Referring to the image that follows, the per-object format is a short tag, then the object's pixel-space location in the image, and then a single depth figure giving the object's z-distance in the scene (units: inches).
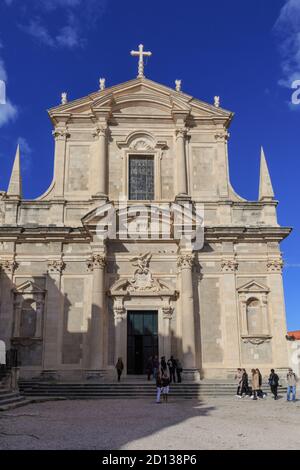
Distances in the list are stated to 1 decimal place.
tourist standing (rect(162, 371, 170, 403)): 651.5
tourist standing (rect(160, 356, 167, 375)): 729.8
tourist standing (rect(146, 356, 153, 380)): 774.5
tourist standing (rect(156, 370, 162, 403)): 635.5
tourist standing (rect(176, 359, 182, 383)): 774.8
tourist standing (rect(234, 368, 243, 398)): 706.8
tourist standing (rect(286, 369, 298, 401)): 655.8
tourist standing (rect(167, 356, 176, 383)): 769.6
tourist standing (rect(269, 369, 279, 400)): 692.1
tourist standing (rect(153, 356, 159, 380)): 759.1
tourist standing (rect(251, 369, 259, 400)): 681.5
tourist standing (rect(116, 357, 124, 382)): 777.6
